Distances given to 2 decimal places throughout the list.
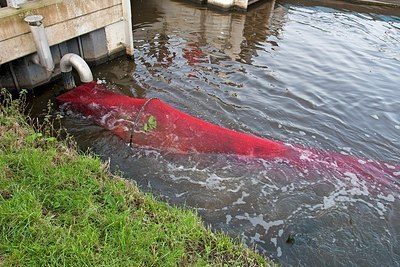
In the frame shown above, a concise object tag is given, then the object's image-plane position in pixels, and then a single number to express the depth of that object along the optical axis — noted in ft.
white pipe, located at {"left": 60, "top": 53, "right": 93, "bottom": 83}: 27.02
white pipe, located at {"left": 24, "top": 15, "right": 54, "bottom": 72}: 23.97
